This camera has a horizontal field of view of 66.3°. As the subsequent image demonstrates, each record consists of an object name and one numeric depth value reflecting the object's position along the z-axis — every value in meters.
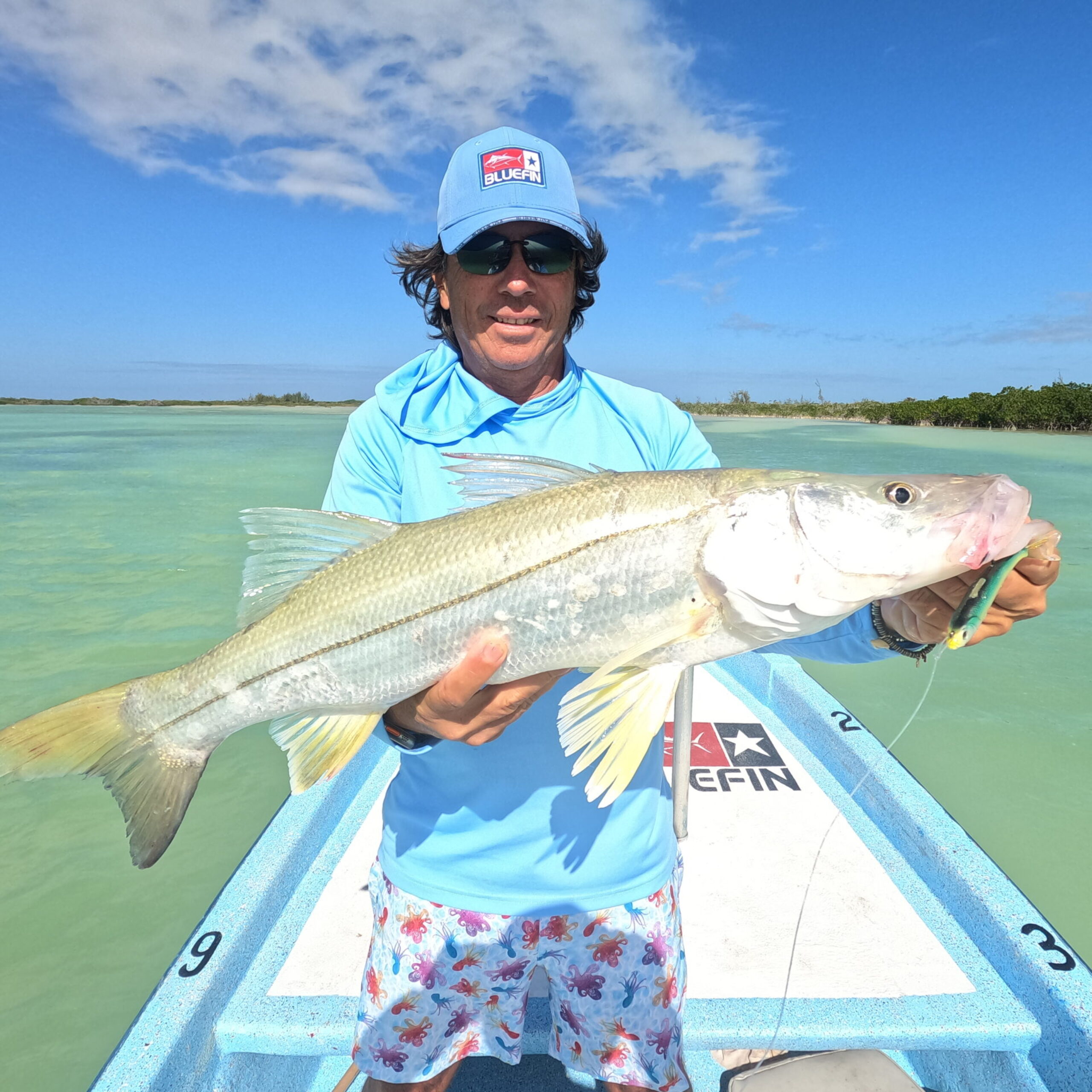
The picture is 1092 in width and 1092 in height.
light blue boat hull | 0.93
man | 0.81
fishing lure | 0.67
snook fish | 0.71
